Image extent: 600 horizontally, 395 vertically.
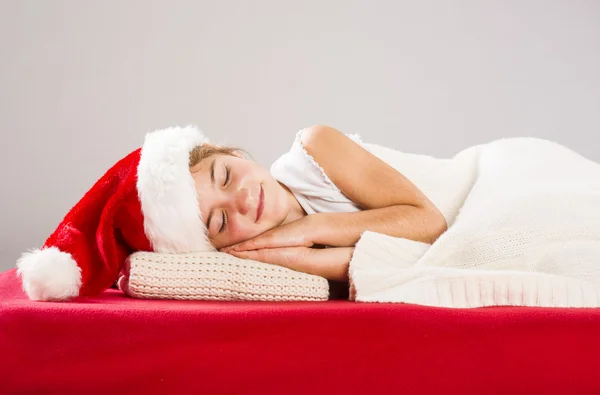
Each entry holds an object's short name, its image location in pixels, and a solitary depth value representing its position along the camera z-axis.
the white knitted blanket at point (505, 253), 1.26
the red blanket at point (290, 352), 1.02
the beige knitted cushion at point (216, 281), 1.34
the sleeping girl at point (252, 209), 1.40
